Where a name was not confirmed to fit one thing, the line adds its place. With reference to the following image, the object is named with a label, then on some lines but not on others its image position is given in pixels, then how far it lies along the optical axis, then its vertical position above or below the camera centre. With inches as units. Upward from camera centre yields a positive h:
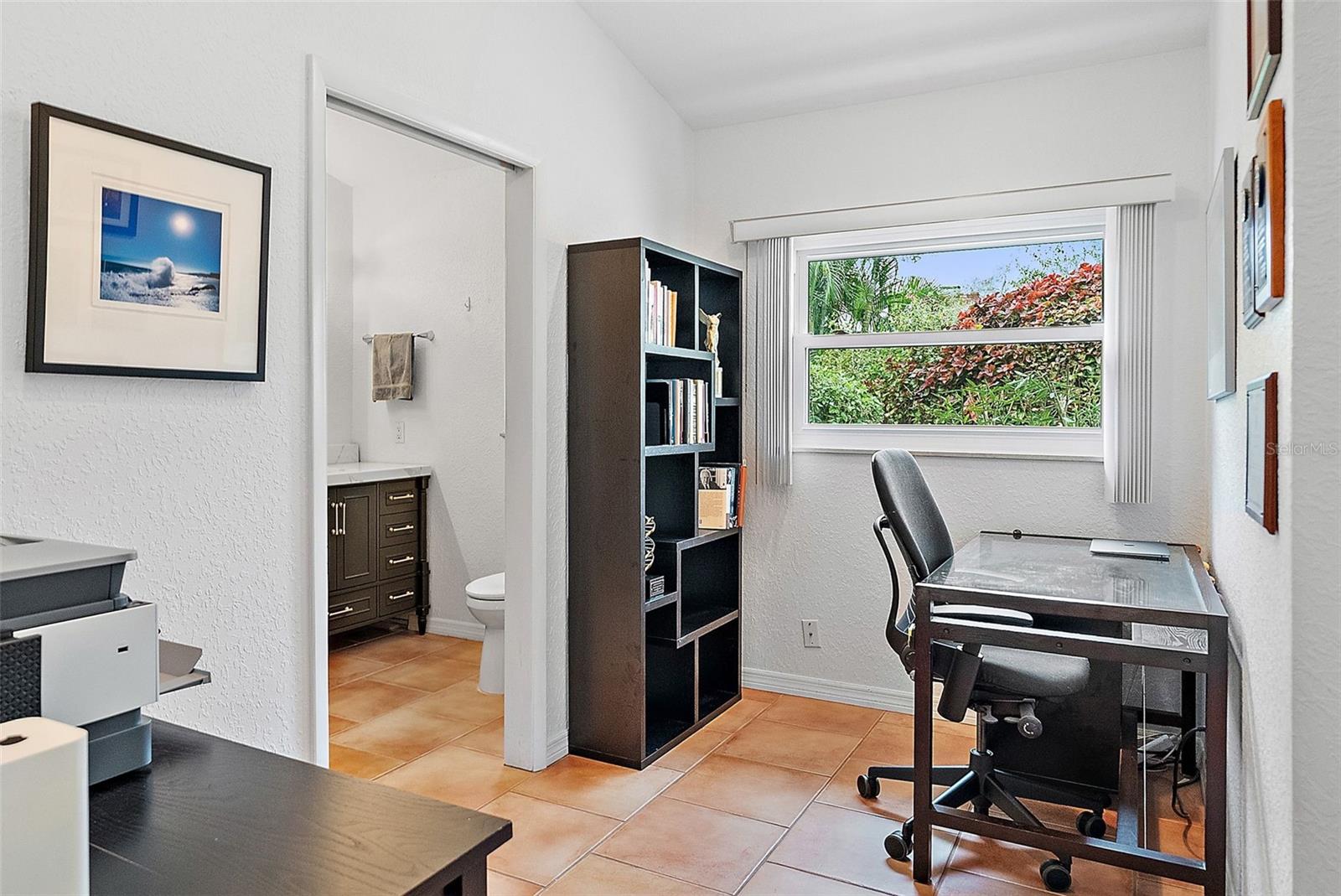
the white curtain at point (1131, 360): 120.2 +13.0
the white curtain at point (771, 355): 145.6 +16.4
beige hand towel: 182.7 +17.9
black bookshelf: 116.8 -10.6
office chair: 89.6 -24.7
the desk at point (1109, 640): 76.5 -17.9
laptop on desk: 107.3 -12.4
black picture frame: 60.9 +15.2
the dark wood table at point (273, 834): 36.4 -17.8
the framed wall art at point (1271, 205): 50.6 +15.1
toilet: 141.3 -28.4
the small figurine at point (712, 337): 139.9 +18.7
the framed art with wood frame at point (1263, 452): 53.1 +0.1
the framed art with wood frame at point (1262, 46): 51.7 +25.7
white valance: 120.3 +37.2
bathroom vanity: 163.2 -18.6
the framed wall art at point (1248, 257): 63.5 +15.5
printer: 41.0 -9.9
